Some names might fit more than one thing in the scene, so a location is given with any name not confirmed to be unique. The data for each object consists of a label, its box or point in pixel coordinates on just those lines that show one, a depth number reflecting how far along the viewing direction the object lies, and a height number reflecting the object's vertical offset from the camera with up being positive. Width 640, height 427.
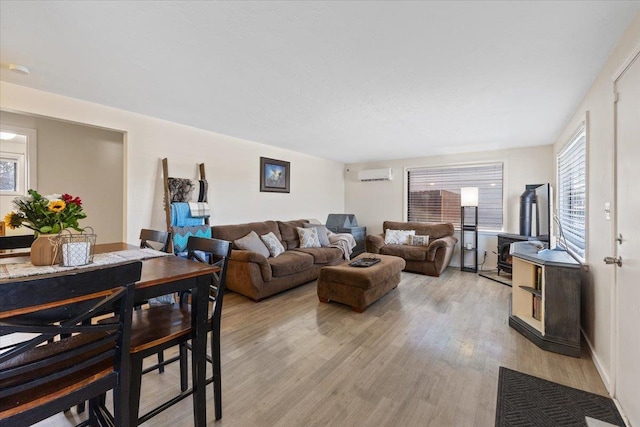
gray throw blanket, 5.08 -0.58
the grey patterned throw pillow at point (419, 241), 5.21 -0.55
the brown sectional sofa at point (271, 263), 3.41 -0.71
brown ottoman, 3.10 -0.84
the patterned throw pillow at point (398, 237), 5.44 -0.50
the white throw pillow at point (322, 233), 5.07 -0.41
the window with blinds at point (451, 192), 5.20 +0.41
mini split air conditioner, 6.16 +0.85
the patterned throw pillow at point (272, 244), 4.13 -0.49
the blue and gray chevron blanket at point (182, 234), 3.43 -0.29
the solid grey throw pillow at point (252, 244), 3.81 -0.45
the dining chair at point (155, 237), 2.03 -0.20
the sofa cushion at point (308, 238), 4.82 -0.46
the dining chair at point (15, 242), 1.86 -0.22
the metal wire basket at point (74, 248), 1.36 -0.19
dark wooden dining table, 1.29 -0.40
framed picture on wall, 4.85 +0.66
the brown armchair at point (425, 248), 4.66 -0.65
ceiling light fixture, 2.14 +1.11
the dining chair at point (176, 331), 1.23 -0.59
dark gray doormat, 1.59 -1.18
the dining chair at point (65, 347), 0.79 -0.48
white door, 1.48 -0.16
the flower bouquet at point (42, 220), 1.38 -0.05
